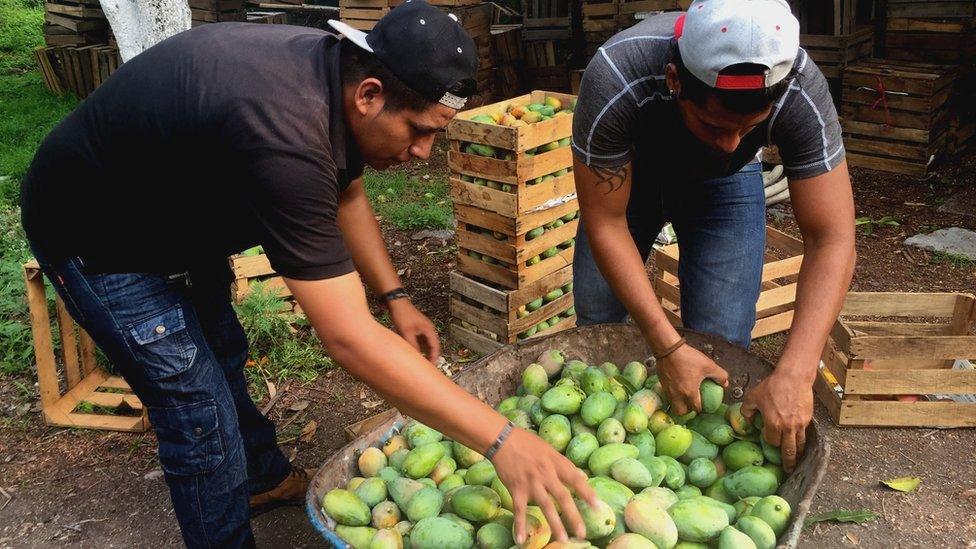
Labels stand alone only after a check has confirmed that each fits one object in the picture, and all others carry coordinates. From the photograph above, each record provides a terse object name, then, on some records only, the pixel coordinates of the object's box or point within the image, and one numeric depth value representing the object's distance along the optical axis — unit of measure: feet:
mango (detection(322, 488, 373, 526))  6.57
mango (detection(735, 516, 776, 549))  5.94
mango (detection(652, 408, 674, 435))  7.63
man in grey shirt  6.38
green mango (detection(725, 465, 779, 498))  6.81
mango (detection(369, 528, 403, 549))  6.19
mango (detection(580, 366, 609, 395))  7.93
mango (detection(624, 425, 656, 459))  7.26
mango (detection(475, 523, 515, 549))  6.13
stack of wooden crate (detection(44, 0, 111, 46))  36.94
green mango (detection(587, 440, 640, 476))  6.97
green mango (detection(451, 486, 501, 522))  6.41
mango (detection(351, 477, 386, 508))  6.83
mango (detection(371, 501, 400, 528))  6.64
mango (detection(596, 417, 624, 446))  7.29
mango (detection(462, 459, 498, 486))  6.92
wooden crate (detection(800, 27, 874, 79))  25.02
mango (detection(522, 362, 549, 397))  8.14
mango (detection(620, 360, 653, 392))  8.41
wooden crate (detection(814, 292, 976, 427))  12.01
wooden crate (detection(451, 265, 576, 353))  14.34
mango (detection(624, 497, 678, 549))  6.05
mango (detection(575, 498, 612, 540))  6.00
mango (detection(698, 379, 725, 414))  7.54
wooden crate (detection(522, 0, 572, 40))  32.60
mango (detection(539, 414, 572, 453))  7.35
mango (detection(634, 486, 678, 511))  6.39
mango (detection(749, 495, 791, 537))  6.14
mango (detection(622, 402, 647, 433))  7.39
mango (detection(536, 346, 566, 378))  8.45
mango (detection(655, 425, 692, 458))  7.32
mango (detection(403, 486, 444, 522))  6.56
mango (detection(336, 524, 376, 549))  6.37
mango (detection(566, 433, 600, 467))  7.17
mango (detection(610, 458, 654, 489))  6.68
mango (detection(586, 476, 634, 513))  6.37
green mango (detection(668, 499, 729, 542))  6.14
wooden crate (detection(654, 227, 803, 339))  14.25
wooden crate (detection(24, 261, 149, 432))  12.50
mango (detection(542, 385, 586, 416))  7.62
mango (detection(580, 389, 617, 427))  7.49
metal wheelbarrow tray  6.52
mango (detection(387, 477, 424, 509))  6.79
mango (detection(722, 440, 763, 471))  7.16
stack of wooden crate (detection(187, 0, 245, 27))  33.78
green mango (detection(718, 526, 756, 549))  5.82
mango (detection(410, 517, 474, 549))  6.17
